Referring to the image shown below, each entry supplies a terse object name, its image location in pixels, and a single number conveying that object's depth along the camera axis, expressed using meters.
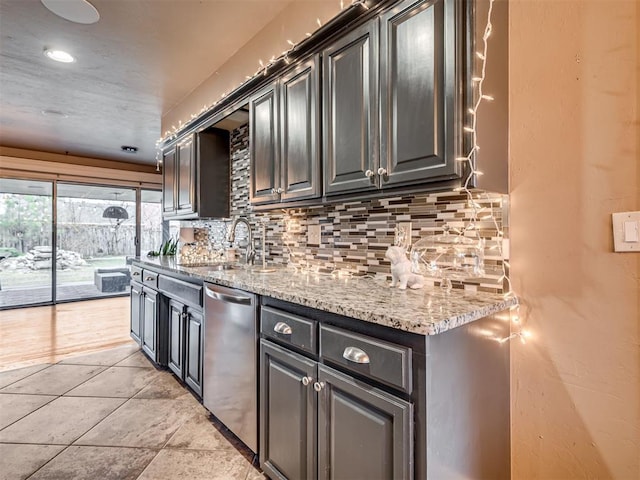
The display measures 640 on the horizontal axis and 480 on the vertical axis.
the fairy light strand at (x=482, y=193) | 1.16
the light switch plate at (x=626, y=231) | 1.05
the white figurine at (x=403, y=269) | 1.49
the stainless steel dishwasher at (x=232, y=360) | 1.63
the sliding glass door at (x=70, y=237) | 5.37
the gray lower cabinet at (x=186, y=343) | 2.16
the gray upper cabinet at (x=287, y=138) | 1.77
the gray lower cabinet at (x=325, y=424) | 1.01
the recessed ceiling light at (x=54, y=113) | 3.88
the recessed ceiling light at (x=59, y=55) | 2.63
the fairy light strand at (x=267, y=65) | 1.48
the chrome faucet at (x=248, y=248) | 2.52
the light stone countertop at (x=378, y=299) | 1.00
